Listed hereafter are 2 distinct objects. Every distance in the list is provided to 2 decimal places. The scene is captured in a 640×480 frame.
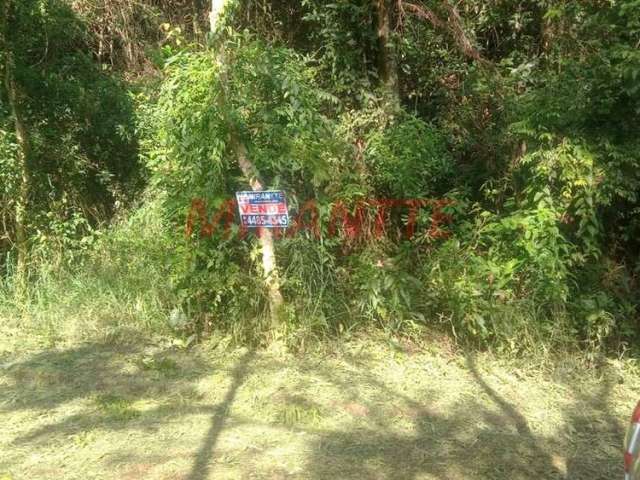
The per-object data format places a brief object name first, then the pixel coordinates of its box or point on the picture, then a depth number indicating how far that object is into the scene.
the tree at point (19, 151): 5.99
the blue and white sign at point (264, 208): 4.65
